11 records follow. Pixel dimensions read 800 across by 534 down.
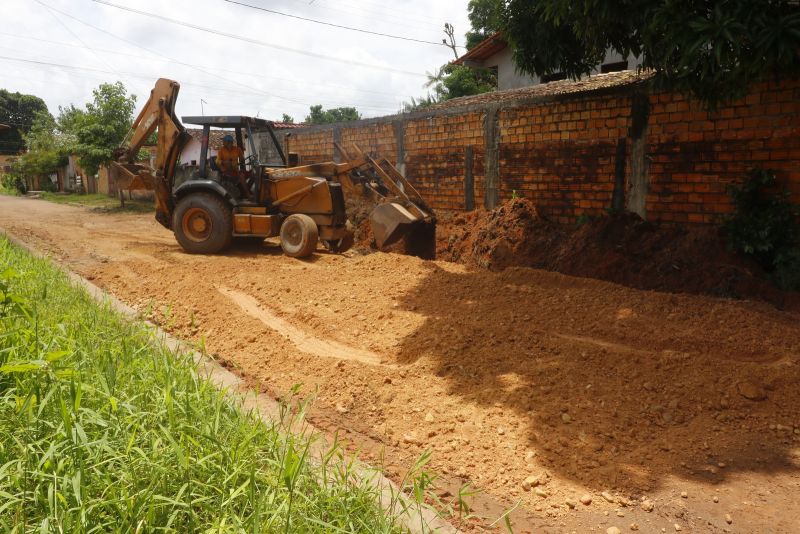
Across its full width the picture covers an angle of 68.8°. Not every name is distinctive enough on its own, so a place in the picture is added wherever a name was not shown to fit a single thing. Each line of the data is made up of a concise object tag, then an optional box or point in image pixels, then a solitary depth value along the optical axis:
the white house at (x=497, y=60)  18.41
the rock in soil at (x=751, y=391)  3.77
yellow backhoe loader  9.05
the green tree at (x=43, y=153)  31.14
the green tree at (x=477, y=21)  22.62
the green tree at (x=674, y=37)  4.48
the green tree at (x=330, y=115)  53.62
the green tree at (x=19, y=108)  60.78
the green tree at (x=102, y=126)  19.28
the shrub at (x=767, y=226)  5.89
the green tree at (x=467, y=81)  23.38
